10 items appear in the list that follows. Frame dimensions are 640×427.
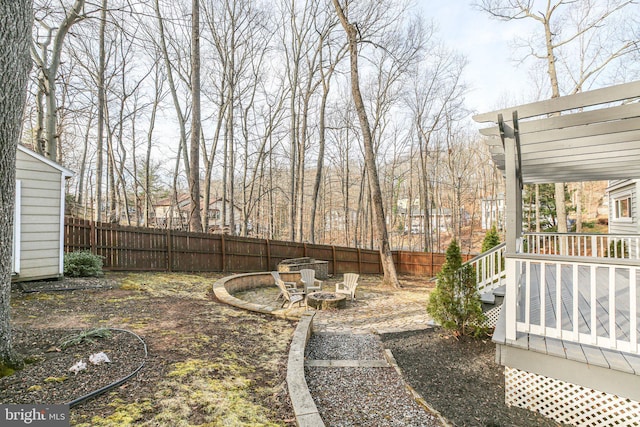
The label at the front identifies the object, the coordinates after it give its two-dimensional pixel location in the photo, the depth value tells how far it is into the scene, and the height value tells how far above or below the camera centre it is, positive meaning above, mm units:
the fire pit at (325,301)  6918 -1825
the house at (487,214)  22656 +789
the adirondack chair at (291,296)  6625 -1667
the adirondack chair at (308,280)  7637 -1562
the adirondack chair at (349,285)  7961 -1721
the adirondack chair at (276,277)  7508 -1577
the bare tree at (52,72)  7898 +4124
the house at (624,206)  8625 +531
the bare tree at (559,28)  11289 +7501
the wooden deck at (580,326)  2605 -1093
